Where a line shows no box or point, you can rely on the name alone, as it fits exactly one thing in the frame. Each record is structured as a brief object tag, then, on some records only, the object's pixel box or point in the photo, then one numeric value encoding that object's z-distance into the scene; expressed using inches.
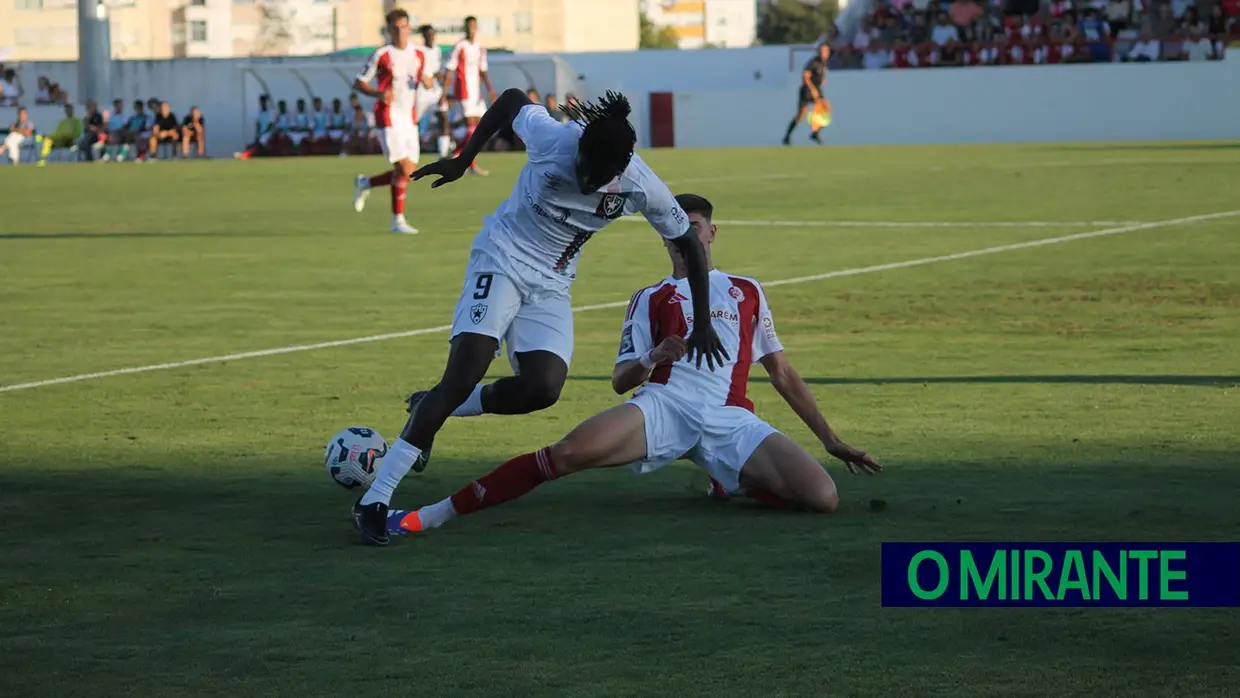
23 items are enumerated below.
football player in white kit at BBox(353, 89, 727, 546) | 264.1
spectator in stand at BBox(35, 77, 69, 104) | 2383.1
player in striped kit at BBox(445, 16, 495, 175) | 1310.3
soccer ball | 298.0
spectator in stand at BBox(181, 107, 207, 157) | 2065.7
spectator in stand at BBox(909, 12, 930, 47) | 2100.1
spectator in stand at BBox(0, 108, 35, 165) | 1941.4
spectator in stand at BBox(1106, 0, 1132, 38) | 2005.4
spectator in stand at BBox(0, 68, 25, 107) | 2340.9
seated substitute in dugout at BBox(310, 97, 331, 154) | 2106.3
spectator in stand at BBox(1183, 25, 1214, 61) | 1914.4
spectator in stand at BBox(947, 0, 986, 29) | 2076.8
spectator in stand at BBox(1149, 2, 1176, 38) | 1975.9
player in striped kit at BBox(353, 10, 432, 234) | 845.8
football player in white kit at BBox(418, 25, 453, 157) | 897.5
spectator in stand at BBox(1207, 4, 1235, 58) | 1920.5
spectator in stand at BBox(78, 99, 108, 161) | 2014.0
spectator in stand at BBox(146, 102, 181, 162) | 2022.6
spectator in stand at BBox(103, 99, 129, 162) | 2041.1
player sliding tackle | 276.5
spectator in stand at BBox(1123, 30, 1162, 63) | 1929.1
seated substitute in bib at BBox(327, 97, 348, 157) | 2101.4
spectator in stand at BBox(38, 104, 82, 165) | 2039.9
